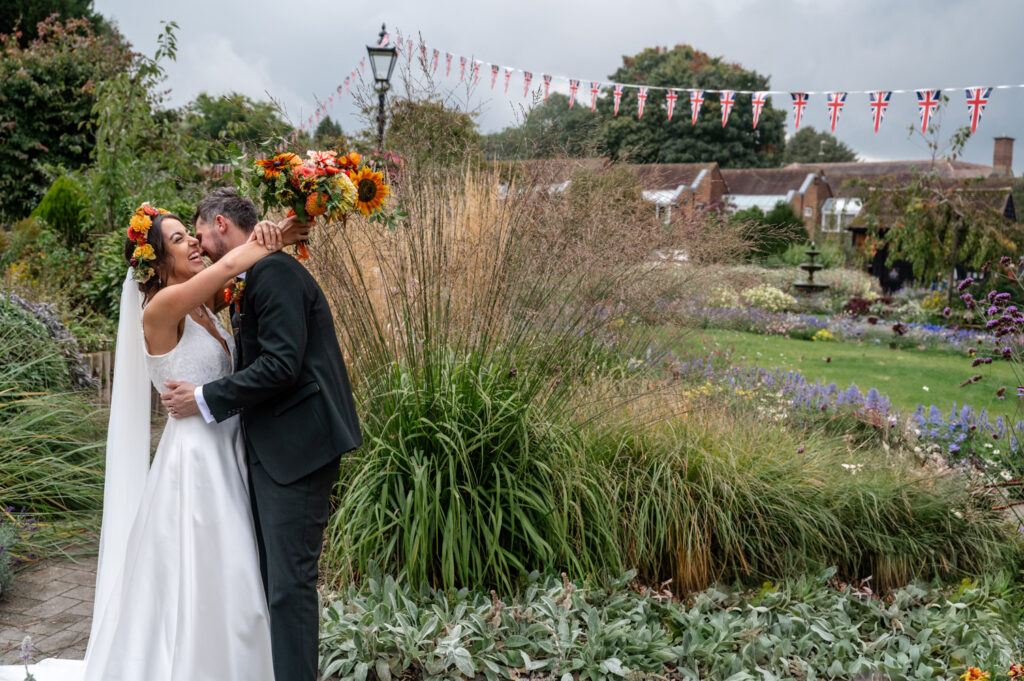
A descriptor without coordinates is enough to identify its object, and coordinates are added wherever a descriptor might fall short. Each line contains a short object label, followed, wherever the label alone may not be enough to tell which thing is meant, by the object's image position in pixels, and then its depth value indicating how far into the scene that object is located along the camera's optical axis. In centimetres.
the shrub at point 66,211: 954
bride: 244
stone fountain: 1936
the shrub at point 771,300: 1565
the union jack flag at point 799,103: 1047
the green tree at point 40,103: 1562
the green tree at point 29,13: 2133
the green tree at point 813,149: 7406
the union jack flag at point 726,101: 1130
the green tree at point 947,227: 1666
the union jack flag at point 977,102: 932
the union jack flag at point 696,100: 1118
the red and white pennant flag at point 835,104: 1027
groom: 234
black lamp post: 984
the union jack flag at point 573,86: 1165
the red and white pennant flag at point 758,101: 1071
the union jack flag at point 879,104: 1002
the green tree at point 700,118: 4184
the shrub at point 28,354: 482
